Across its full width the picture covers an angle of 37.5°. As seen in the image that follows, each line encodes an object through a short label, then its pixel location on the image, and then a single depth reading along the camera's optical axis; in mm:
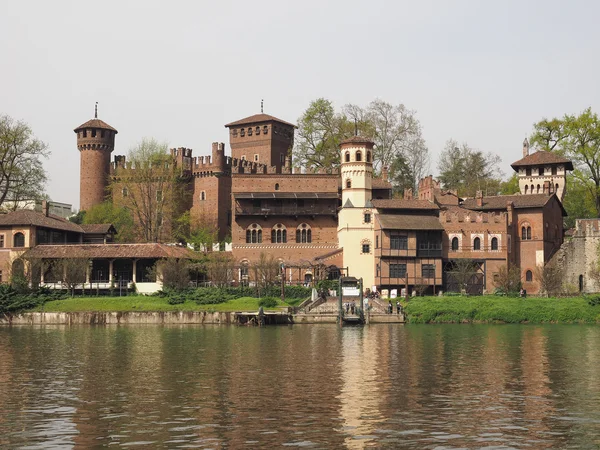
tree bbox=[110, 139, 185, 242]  75375
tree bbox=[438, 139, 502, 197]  90312
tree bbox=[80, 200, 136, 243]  75375
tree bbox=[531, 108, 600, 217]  71938
